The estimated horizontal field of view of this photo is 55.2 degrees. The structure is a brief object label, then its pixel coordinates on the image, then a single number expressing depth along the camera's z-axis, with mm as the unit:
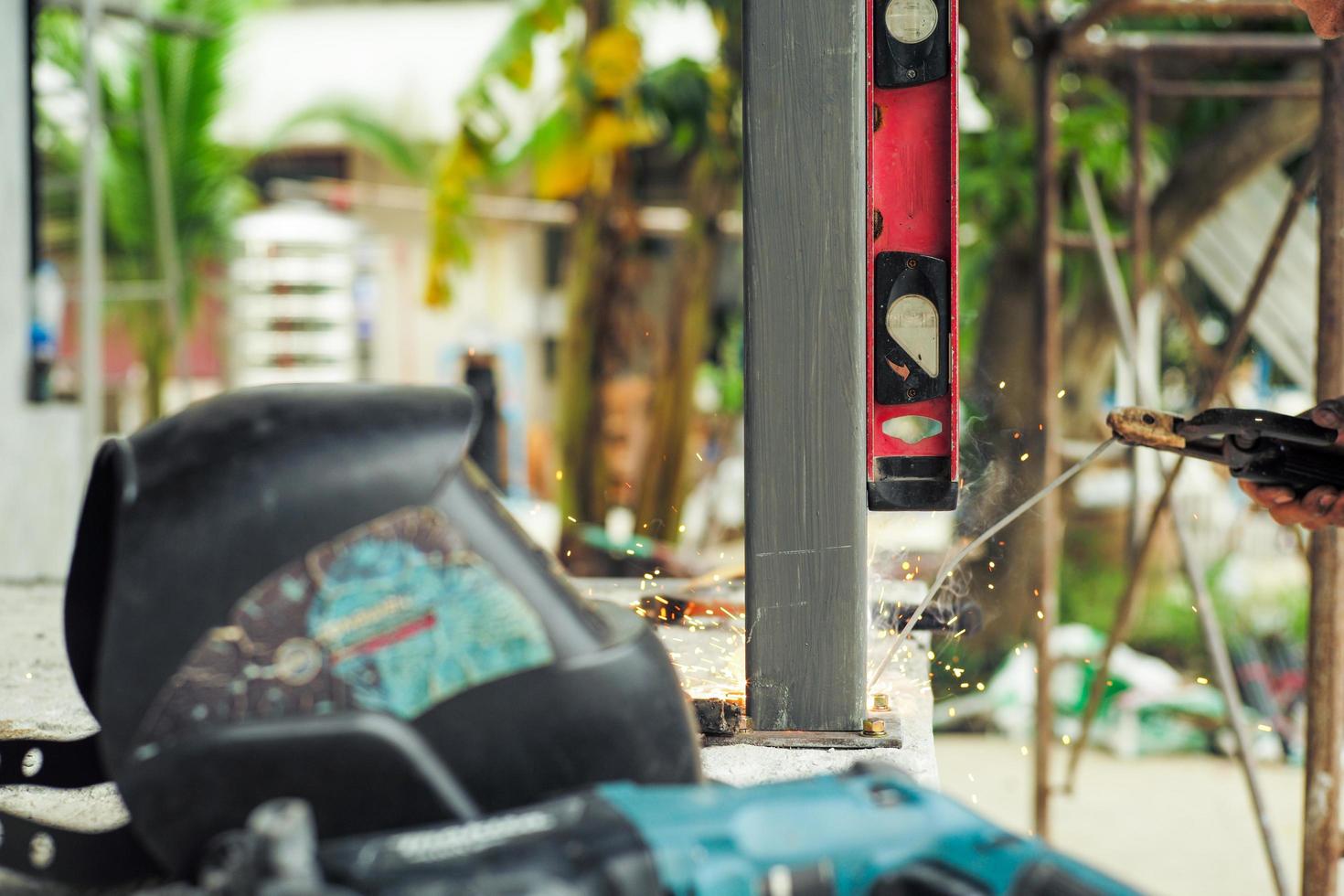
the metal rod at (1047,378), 3955
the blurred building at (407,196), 10938
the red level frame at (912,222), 1701
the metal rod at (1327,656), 2729
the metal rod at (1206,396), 3414
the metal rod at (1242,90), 4508
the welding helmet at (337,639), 998
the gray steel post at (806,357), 1662
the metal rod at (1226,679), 3256
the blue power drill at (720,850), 847
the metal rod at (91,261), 4484
